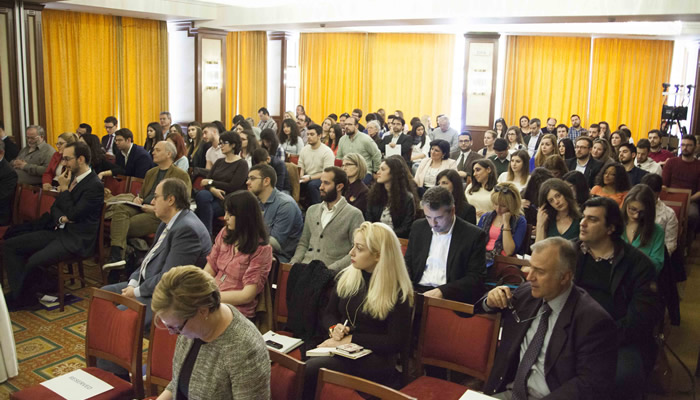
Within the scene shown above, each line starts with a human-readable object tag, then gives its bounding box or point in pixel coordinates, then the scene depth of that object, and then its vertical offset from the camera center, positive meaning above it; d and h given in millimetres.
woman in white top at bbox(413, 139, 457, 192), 6793 -603
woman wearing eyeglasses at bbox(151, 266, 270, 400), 2158 -871
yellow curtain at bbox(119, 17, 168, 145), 11539 +578
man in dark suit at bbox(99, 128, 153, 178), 7168 -675
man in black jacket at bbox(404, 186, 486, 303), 3609 -881
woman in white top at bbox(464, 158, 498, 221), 5500 -661
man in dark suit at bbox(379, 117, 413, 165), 9461 -471
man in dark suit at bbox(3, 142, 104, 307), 5055 -1153
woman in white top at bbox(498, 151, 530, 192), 6074 -540
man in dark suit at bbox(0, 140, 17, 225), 5863 -886
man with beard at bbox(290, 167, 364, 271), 4375 -865
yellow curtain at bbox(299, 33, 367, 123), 14969 +923
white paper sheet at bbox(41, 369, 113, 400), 2736 -1339
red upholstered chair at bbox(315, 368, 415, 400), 2215 -1073
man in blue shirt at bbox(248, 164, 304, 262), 4832 -848
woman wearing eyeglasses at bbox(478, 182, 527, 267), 4387 -813
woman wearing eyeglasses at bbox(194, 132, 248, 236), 6281 -799
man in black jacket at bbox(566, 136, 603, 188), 6754 -506
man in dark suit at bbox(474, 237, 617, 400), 2428 -949
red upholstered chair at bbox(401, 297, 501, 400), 2889 -1154
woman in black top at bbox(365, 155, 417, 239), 5090 -758
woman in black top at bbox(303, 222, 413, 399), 2947 -1003
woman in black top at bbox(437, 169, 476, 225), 4828 -656
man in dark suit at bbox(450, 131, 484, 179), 7559 -554
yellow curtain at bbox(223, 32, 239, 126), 13609 +728
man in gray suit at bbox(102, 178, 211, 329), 3867 -906
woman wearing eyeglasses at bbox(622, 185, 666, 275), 3982 -710
